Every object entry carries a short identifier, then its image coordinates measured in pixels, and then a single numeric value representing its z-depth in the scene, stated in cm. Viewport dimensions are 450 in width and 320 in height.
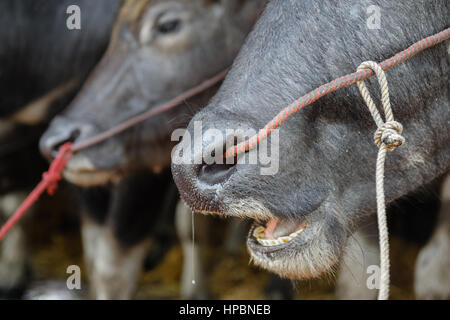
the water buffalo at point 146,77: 133
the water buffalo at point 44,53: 158
